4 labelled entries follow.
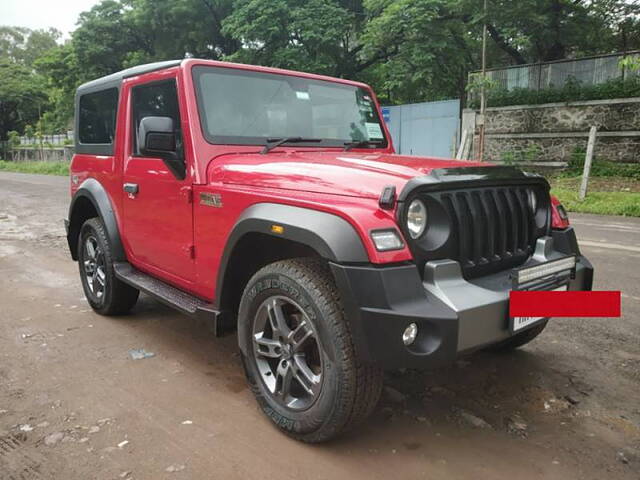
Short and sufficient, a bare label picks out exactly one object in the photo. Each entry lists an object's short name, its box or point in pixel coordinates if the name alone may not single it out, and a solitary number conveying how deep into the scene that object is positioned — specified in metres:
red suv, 2.24
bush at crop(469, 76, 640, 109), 14.70
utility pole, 15.77
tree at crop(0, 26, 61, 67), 76.75
